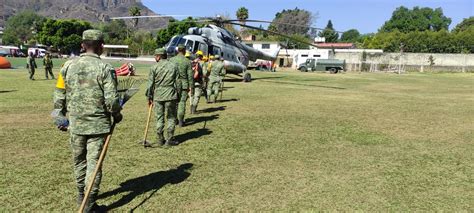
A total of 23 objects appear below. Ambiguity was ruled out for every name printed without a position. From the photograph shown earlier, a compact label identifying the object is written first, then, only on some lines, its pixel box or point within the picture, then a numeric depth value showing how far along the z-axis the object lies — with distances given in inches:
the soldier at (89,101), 173.0
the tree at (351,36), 7330.7
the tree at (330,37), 5565.9
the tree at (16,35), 5935.0
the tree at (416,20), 6441.9
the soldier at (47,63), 887.7
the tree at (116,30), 4156.5
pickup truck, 2150.6
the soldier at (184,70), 360.5
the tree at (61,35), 3481.8
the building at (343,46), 4204.2
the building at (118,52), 3287.4
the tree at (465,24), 5170.3
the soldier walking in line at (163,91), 309.3
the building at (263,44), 3307.1
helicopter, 843.4
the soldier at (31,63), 858.1
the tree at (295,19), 5620.1
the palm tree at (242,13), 4131.4
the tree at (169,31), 2944.6
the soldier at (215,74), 542.0
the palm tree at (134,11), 4772.1
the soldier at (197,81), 478.8
